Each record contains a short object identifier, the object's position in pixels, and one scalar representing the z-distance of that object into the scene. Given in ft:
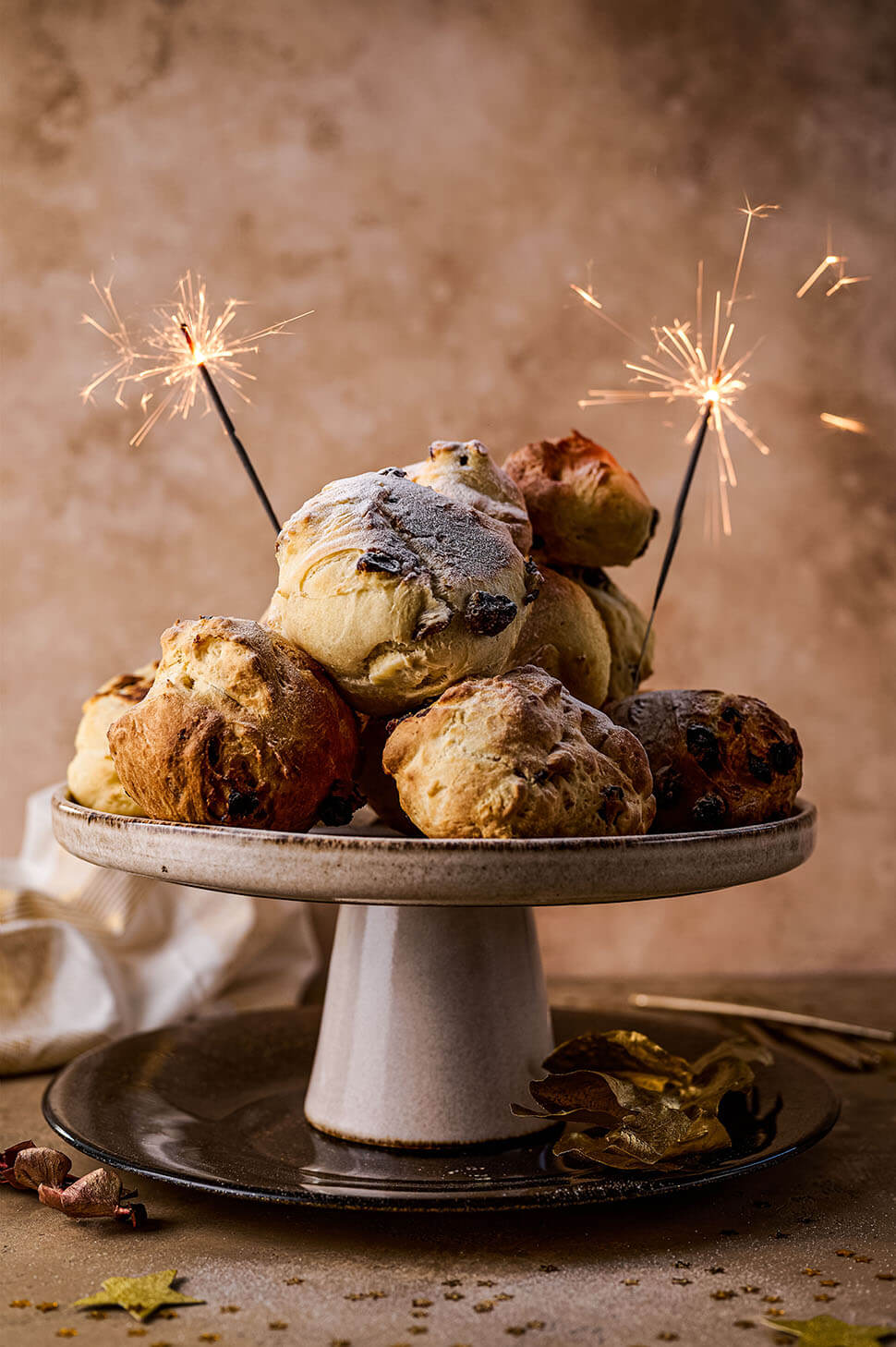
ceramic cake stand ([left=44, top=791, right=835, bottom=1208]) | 2.84
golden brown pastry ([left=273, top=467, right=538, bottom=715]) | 3.08
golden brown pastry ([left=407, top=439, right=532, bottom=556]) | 3.48
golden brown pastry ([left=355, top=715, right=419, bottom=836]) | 3.47
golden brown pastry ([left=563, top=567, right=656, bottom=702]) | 3.84
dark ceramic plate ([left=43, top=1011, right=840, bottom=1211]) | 3.19
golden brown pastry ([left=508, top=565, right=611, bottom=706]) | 3.48
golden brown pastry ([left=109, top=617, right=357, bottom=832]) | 3.03
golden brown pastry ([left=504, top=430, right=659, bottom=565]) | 3.71
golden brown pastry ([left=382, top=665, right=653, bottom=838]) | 2.92
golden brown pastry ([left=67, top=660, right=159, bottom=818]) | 3.65
